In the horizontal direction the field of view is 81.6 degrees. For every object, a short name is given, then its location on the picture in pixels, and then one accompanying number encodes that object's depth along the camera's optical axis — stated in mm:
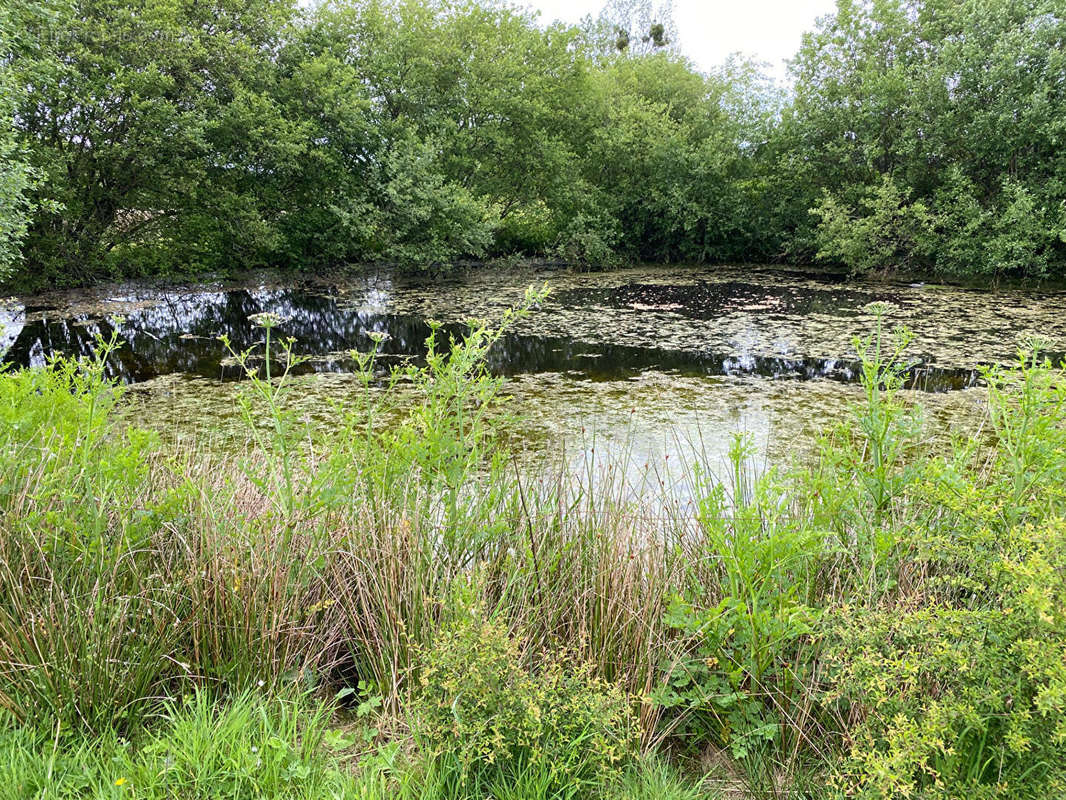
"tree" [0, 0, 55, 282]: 6938
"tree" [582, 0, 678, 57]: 32031
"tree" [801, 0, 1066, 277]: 12250
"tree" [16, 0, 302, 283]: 10758
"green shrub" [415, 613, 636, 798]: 1444
